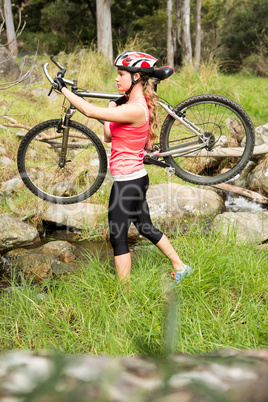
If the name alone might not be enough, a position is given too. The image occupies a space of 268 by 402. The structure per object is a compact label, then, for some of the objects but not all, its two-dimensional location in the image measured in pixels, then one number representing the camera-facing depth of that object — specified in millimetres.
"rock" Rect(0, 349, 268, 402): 413
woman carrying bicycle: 2488
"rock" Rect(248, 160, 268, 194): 5605
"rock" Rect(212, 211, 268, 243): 3942
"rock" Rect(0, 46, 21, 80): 9531
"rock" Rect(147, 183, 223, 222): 4637
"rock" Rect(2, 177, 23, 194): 5047
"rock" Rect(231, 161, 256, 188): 5903
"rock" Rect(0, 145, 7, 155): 5727
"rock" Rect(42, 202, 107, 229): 4695
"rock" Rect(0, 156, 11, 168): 5481
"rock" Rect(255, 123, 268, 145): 6343
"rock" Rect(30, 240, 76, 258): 4117
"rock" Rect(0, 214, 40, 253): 4219
